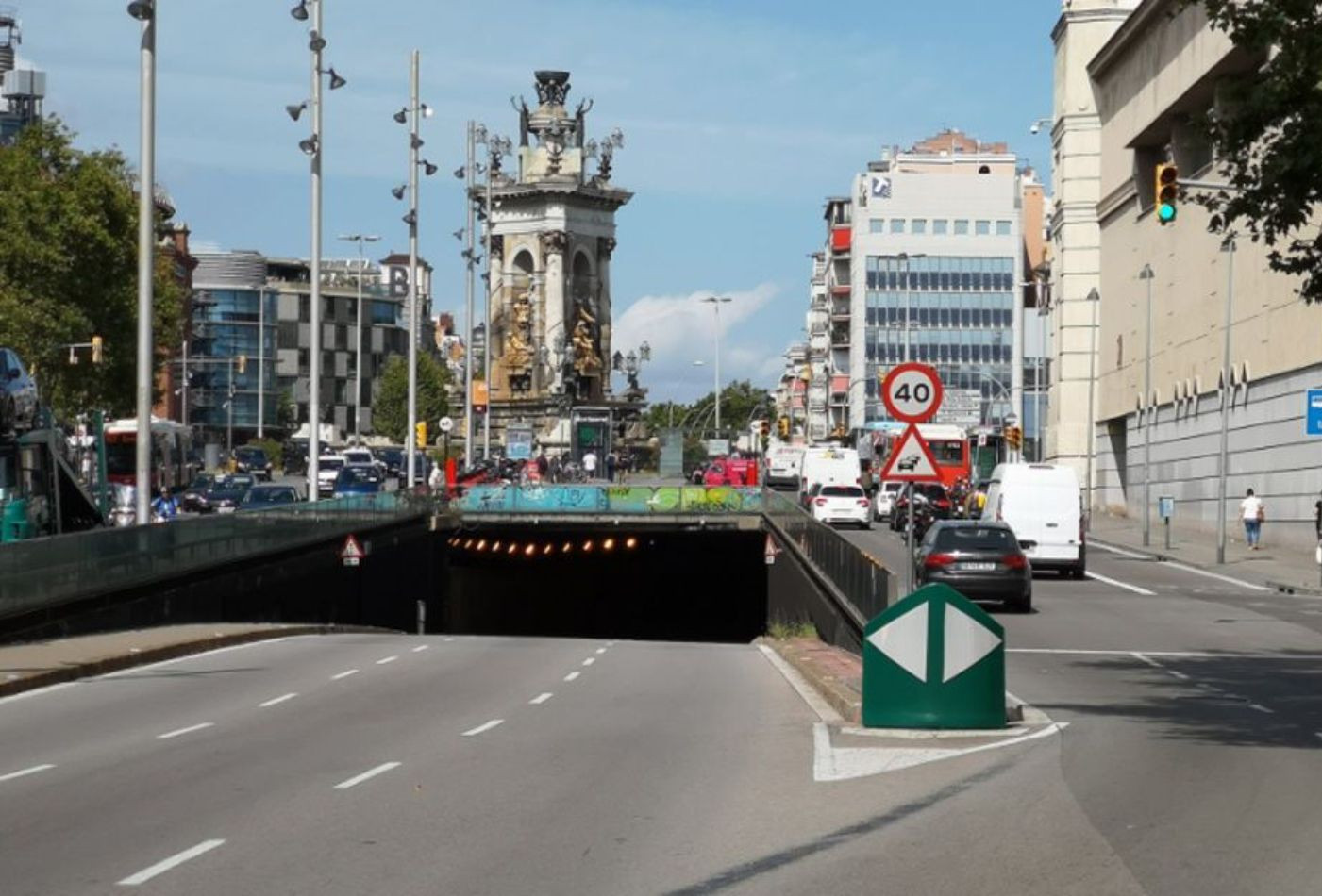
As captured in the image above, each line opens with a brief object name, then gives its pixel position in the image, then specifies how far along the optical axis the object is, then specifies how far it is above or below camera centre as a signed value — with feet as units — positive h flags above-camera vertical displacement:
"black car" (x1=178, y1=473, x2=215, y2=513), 263.29 -6.53
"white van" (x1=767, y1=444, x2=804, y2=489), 395.55 -3.51
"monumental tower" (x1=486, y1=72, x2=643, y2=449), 481.46 +35.89
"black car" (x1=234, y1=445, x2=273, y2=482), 445.78 -3.99
